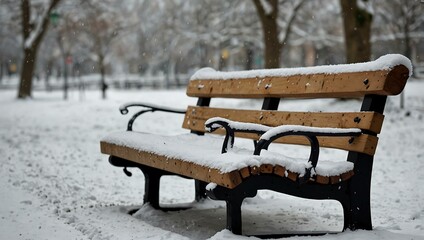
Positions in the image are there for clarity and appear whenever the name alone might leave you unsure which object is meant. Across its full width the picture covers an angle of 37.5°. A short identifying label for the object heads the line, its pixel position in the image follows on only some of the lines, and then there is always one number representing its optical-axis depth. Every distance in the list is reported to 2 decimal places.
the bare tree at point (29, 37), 26.11
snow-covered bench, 3.67
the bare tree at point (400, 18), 31.70
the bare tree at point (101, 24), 28.36
